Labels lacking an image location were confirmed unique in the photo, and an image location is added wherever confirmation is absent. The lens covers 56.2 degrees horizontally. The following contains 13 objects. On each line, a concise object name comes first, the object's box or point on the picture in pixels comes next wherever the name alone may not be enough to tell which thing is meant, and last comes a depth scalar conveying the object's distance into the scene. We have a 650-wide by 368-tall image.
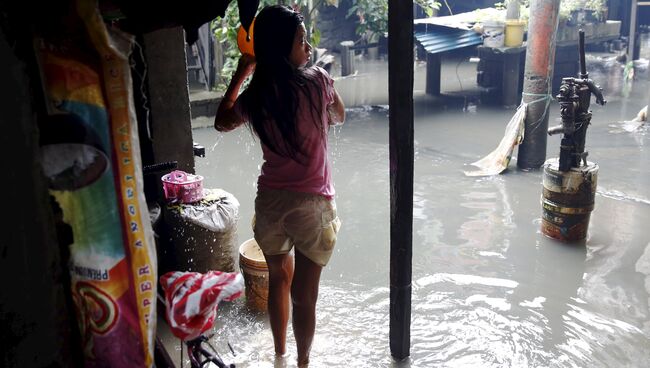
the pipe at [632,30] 14.01
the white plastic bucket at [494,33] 11.25
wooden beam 3.08
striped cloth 2.00
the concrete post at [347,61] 16.81
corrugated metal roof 12.37
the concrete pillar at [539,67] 7.80
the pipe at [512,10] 10.53
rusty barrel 5.54
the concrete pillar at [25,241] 1.52
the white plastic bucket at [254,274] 4.28
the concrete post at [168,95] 4.67
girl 2.92
